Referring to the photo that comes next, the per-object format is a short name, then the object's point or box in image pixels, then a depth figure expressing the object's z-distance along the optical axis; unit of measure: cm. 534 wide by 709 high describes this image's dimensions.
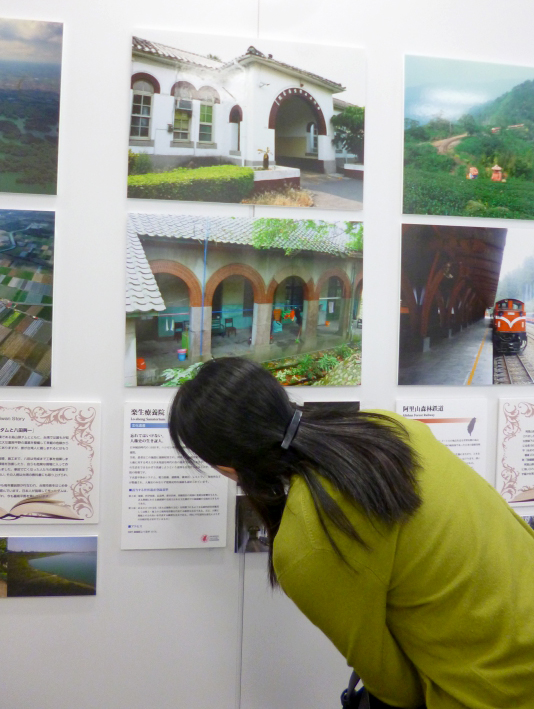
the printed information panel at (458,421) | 148
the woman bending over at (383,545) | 83
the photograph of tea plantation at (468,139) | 145
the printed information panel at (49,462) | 136
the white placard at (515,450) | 153
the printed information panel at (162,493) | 139
